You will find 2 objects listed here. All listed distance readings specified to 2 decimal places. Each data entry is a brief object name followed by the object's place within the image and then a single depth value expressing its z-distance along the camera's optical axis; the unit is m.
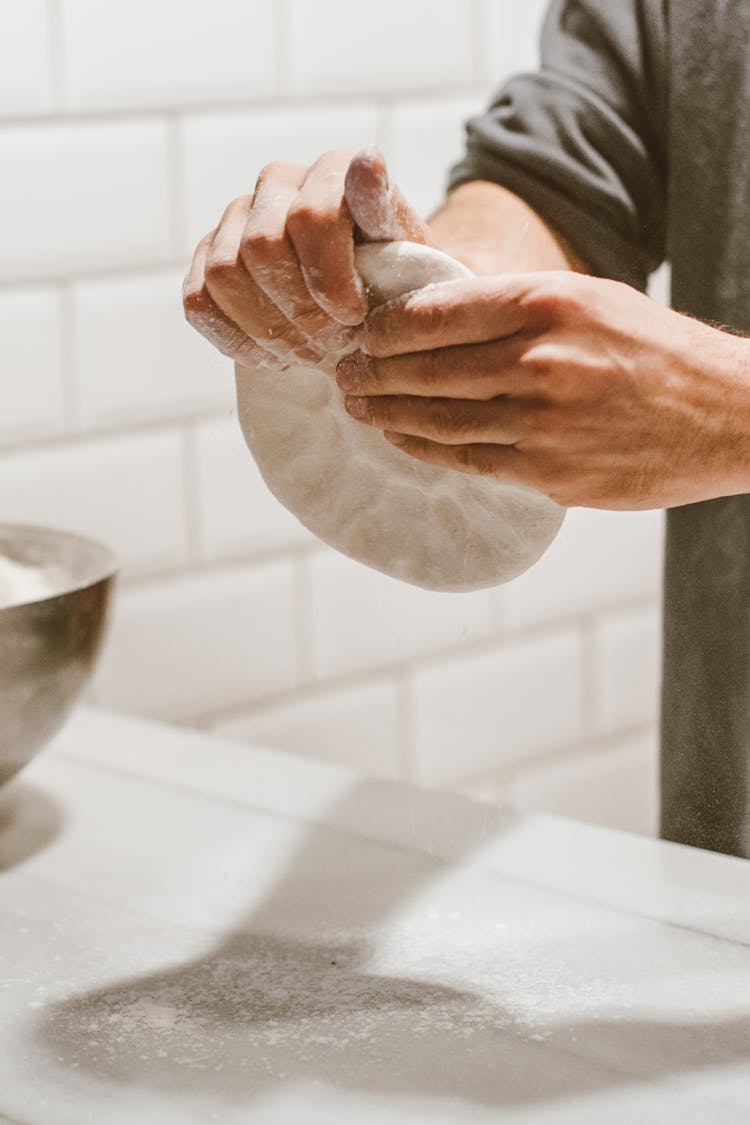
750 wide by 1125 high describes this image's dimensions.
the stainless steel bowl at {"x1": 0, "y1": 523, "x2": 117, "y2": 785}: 1.25
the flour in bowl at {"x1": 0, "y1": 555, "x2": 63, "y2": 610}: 1.31
